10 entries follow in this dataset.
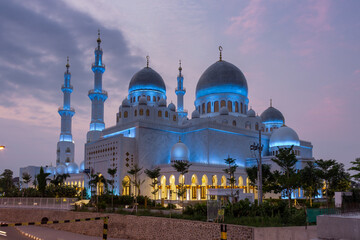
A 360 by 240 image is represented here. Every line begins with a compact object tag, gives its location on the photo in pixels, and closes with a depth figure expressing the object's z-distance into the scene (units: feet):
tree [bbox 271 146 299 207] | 79.18
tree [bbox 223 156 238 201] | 107.06
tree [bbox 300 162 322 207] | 108.27
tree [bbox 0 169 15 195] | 222.11
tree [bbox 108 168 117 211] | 119.77
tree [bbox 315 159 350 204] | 104.94
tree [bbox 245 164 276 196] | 107.04
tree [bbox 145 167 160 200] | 115.14
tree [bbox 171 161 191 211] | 106.37
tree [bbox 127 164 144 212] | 129.05
